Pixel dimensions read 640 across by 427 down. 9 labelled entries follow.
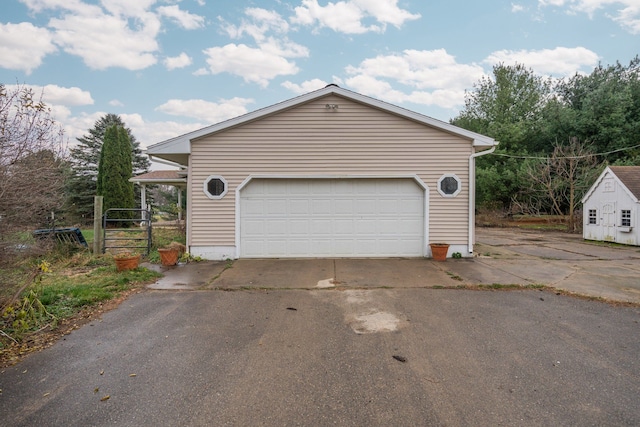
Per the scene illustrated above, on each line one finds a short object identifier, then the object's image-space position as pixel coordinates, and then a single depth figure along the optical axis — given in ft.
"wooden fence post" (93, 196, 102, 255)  26.96
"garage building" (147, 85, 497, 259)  26.04
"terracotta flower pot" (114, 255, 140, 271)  21.03
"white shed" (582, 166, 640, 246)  36.52
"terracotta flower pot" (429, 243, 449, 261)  25.49
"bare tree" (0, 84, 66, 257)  10.87
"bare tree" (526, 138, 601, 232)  59.16
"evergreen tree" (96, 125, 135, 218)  59.21
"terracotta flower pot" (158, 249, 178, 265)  23.73
